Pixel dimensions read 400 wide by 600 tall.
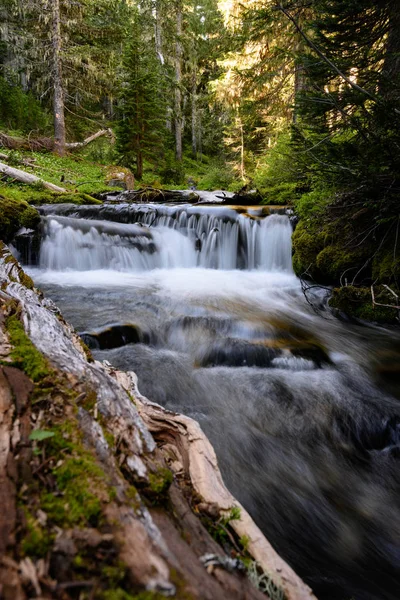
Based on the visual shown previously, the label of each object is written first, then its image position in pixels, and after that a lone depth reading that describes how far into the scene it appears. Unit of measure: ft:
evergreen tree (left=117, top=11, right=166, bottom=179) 55.11
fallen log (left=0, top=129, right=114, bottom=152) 52.14
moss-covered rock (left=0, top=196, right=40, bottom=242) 24.84
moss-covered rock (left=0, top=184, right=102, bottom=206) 35.57
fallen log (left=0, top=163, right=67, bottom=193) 38.99
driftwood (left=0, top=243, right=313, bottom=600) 2.50
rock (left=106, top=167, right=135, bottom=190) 51.34
